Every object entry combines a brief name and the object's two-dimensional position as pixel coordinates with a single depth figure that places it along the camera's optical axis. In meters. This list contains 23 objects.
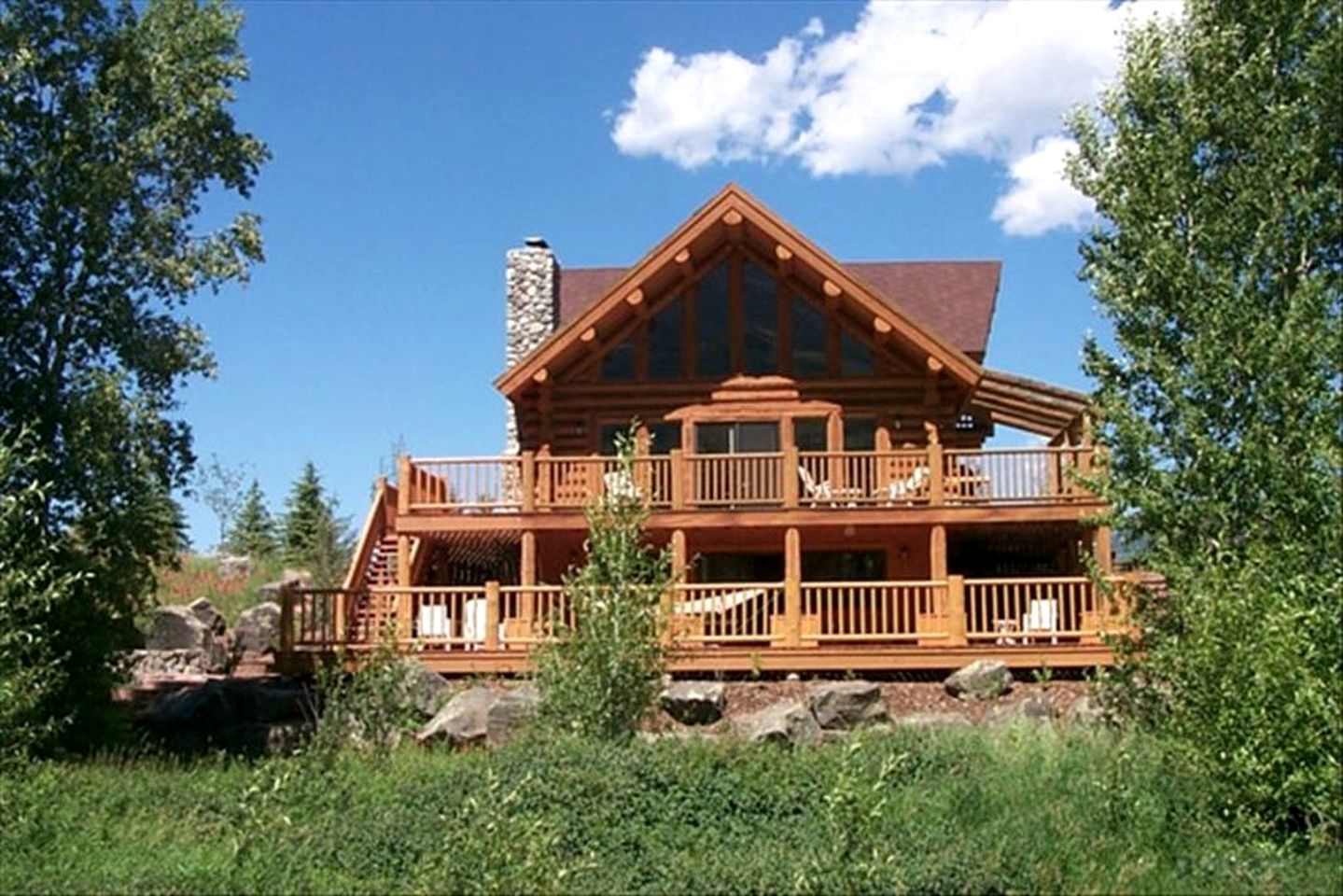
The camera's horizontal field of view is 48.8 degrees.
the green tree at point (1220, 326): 12.83
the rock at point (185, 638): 26.83
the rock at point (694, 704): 19.77
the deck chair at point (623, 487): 16.36
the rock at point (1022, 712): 18.30
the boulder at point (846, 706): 19.09
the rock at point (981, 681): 20.50
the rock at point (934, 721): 18.27
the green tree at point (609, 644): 15.20
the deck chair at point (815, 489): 23.30
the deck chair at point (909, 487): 23.14
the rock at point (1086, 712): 16.40
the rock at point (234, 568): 35.09
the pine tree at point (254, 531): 39.16
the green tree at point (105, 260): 18.75
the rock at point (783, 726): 18.06
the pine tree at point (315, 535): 32.38
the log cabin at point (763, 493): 22.00
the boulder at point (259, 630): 27.97
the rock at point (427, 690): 18.63
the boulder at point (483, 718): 17.88
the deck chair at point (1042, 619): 21.62
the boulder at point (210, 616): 28.17
